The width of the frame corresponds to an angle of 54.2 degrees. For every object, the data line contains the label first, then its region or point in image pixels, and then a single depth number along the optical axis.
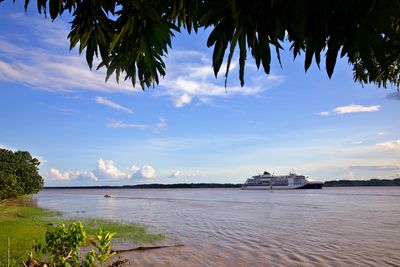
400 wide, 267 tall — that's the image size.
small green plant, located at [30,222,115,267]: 6.29
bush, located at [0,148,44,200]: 60.28
